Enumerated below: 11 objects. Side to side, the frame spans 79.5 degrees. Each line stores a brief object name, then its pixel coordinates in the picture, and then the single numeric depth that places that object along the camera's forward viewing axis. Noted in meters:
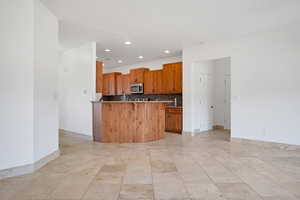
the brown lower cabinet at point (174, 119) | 6.17
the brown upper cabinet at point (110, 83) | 8.37
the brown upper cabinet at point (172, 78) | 6.31
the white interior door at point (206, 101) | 6.17
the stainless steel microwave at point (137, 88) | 7.42
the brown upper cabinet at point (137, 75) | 7.41
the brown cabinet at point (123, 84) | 7.97
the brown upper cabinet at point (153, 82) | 6.93
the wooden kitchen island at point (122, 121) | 4.82
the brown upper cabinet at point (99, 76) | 5.43
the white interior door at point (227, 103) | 6.78
